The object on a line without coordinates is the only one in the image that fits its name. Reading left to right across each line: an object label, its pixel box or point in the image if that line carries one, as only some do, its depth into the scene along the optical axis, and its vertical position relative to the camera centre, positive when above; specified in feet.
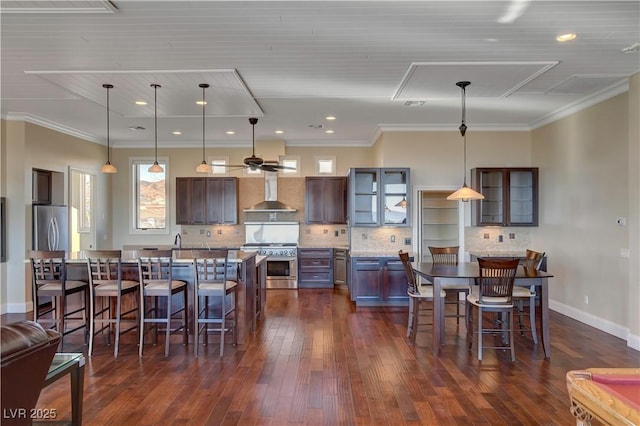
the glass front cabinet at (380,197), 22.34 +1.03
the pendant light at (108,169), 17.25 +2.06
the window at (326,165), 28.75 +3.68
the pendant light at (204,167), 17.74 +2.20
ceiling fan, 19.48 +2.69
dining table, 13.46 -2.51
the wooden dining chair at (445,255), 18.62 -1.98
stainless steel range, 26.73 -2.27
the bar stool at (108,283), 13.55 -2.51
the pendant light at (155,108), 15.63 +5.15
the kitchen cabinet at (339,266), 26.99 -3.65
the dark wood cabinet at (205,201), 27.66 +0.97
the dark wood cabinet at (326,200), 27.68 +1.03
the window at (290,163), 28.68 +3.83
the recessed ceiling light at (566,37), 11.33 +5.24
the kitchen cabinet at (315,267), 27.02 -3.69
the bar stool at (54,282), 13.73 -2.49
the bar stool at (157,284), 13.52 -2.51
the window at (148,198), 28.66 +1.25
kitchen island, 14.85 -2.34
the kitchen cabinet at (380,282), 21.50 -3.79
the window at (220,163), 28.63 +3.82
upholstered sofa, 4.81 -1.97
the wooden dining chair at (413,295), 15.15 -3.20
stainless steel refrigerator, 20.36 -0.70
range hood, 27.25 +1.20
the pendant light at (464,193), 15.34 +0.84
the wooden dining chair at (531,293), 14.08 -2.92
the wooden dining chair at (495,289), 12.88 -2.59
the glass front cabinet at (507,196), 21.86 +1.02
